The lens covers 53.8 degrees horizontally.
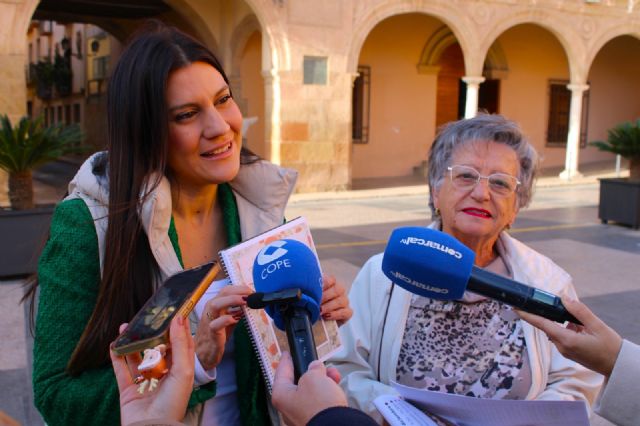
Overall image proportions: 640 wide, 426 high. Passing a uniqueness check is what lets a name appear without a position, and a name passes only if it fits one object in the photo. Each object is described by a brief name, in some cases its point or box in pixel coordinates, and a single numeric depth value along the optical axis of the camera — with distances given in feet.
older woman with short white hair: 6.01
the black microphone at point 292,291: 3.58
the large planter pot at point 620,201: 30.40
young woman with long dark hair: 4.53
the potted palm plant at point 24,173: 20.52
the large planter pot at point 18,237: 20.45
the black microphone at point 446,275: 3.89
